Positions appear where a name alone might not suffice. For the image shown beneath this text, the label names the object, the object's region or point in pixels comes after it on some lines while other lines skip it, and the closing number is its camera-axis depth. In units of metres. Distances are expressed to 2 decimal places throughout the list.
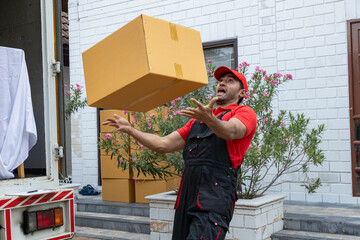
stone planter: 4.58
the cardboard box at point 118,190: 6.93
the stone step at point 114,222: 5.90
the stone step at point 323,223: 4.85
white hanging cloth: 3.15
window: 7.13
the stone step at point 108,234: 5.68
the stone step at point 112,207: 6.42
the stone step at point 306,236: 4.73
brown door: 6.08
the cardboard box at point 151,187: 6.51
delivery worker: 2.41
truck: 2.88
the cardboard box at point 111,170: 6.94
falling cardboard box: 2.37
